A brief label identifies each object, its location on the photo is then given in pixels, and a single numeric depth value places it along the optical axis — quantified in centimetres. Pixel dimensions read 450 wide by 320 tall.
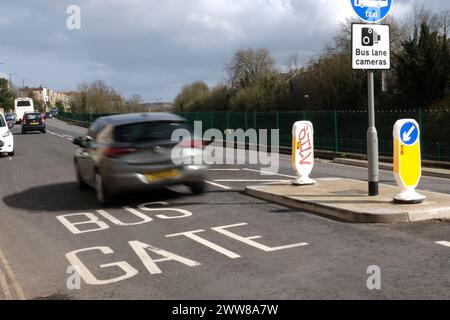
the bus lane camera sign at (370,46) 905
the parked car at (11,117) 7488
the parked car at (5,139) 2067
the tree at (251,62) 7081
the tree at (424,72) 3103
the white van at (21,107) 6956
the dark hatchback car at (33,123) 4353
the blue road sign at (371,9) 892
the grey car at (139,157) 913
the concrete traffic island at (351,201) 757
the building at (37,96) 17458
